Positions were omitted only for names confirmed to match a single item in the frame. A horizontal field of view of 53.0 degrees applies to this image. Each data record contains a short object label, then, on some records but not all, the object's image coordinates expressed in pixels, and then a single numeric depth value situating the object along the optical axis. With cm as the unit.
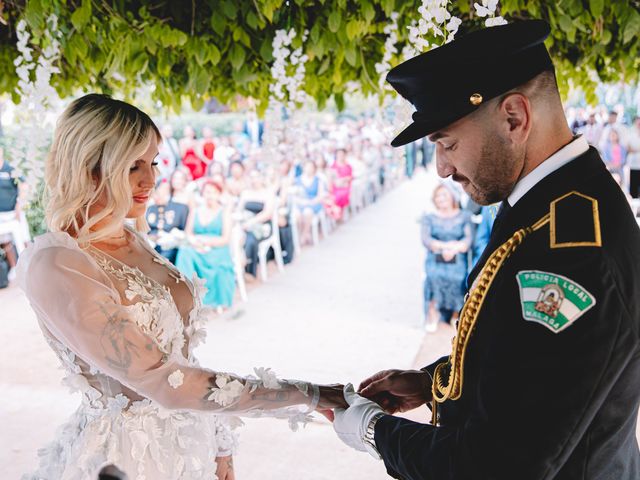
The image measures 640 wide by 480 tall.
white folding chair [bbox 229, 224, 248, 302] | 807
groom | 122
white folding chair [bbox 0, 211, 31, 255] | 855
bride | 179
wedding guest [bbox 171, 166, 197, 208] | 760
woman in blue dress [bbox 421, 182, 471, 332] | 672
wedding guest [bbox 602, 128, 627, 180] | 1313
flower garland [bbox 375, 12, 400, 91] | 298
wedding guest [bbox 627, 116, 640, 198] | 1095
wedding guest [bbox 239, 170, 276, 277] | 870
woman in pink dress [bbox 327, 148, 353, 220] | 1215
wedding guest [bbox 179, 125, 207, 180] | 1170
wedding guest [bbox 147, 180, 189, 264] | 727
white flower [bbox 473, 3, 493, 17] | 213
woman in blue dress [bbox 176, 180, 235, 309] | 731
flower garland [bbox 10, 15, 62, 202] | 315
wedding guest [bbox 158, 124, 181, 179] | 1074
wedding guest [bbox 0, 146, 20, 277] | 836
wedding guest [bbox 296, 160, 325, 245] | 1093
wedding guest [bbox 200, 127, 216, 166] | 1202
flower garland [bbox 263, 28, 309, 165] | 308
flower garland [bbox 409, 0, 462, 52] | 228
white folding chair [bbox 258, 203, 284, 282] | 902
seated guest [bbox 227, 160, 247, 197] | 864
